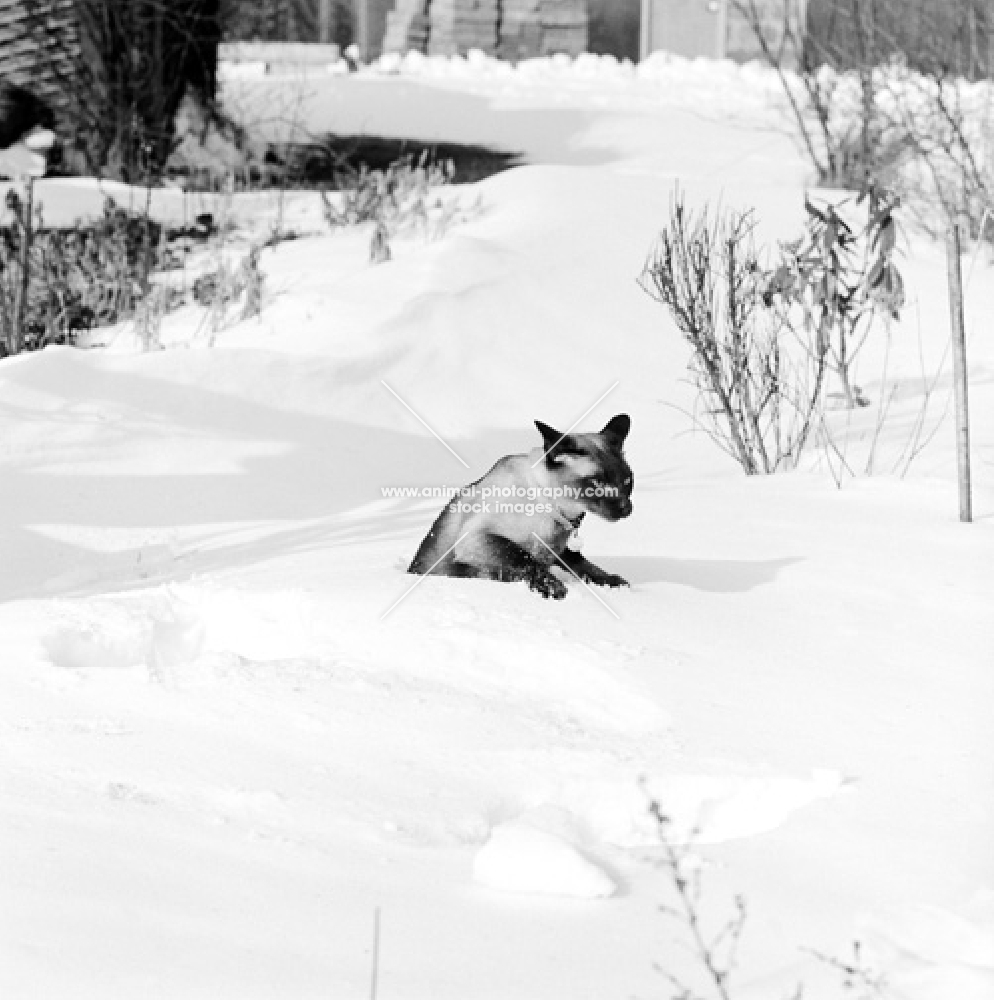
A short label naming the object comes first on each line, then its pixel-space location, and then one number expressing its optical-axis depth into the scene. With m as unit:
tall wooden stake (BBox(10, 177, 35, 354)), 8.45
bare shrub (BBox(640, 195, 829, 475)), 6.86
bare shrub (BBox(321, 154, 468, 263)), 11.49
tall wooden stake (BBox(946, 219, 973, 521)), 5.58
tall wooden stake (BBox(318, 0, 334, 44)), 30.31
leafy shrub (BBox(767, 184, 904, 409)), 7.02
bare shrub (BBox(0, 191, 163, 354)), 9.72
